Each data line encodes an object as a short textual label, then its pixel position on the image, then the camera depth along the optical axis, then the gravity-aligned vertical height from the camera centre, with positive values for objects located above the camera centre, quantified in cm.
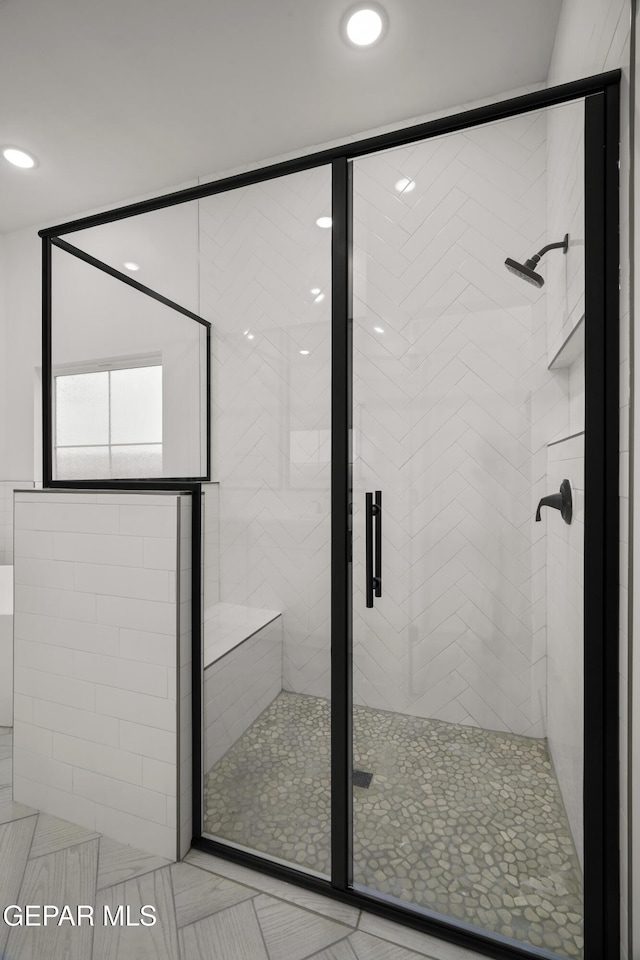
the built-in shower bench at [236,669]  138 -59
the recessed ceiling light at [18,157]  259 +177
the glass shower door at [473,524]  111 -11
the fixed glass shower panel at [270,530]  132 -16
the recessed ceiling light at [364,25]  178 +176
